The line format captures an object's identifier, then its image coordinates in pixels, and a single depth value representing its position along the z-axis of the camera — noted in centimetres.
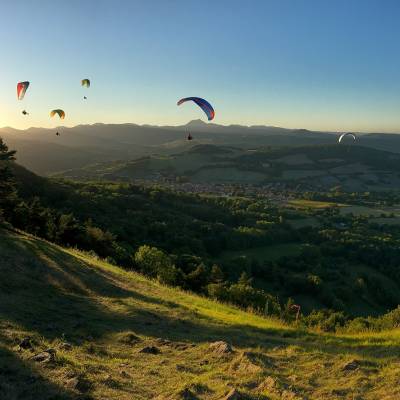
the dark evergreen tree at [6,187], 3750
